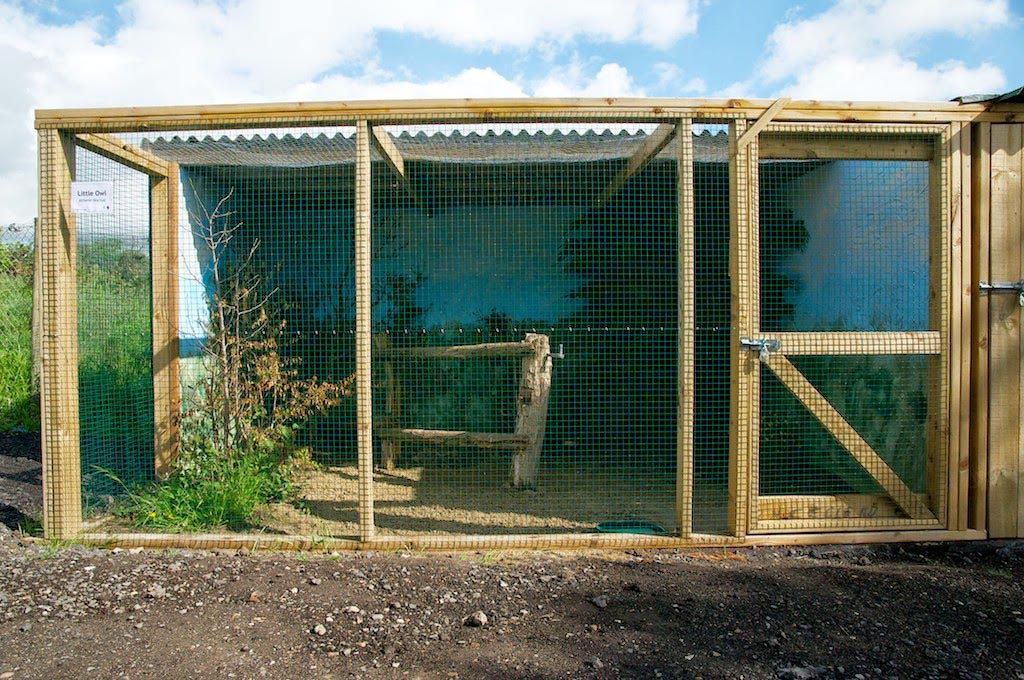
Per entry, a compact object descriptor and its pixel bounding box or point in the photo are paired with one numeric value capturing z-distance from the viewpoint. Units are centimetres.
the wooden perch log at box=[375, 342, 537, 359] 518
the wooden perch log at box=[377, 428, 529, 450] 501
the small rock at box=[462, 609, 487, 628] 281
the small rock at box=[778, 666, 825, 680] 240
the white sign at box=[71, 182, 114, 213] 373
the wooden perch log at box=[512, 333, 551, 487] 515
